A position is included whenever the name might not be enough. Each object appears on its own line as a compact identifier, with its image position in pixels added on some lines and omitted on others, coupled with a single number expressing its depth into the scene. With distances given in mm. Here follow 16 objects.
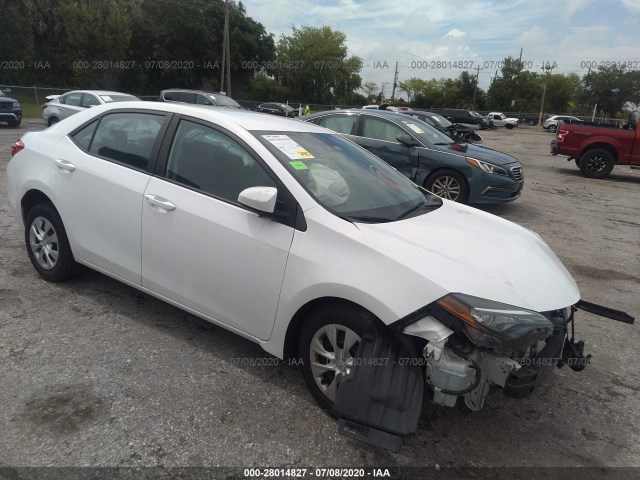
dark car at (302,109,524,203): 7859
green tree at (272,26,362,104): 54250
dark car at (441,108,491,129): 39625
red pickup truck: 12656
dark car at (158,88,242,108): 17020
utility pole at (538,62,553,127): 52659
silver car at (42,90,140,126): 14492
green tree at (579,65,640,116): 49094
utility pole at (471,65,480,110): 66550
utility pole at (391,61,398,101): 77062
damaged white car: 2324
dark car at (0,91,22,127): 17219
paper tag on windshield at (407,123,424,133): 8398
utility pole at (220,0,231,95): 30522
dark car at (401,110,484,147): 13920
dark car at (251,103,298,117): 31298
